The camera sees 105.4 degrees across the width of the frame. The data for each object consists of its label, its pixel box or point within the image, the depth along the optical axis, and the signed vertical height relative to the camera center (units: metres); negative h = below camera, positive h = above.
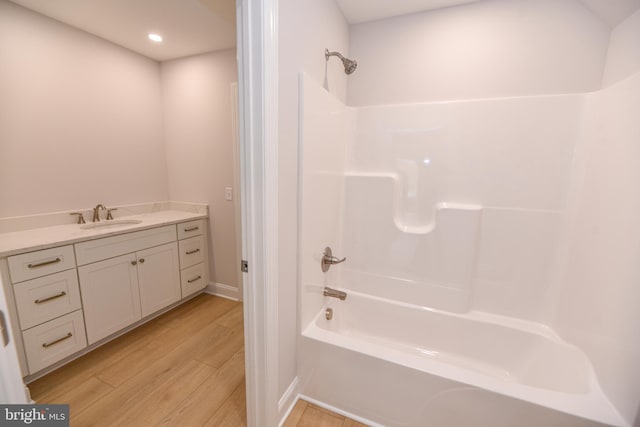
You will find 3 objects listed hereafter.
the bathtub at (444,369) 1.04 -1.00
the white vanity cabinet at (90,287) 1.39 -0.81
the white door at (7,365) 0.51 -0.42
